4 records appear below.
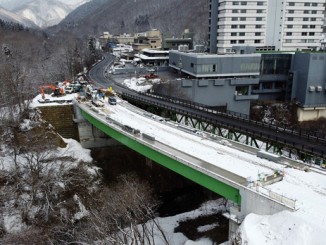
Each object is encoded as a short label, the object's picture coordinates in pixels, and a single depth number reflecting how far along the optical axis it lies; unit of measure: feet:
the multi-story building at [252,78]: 247.91
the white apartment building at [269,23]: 304.30
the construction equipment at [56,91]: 211.00
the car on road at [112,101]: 179.93
